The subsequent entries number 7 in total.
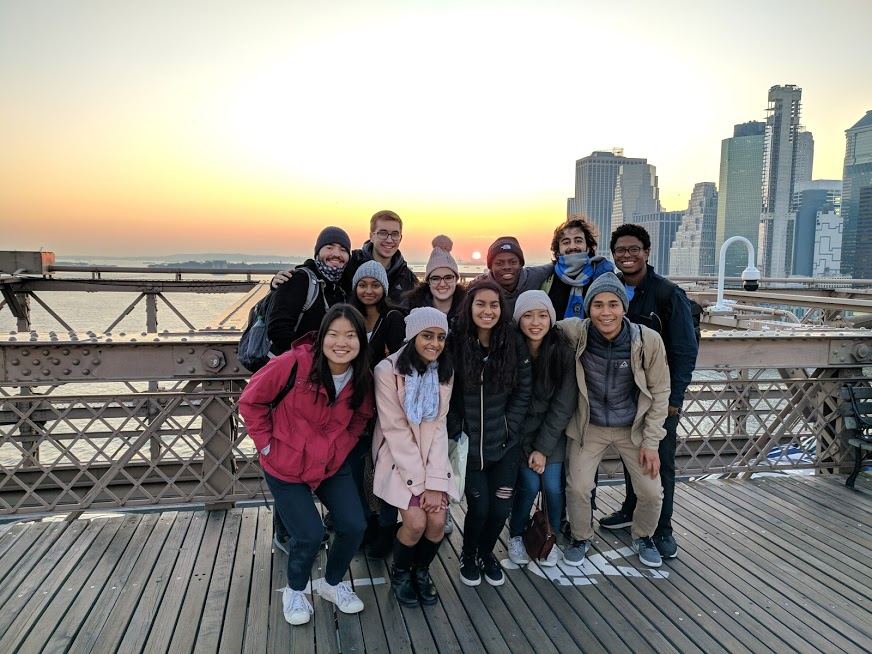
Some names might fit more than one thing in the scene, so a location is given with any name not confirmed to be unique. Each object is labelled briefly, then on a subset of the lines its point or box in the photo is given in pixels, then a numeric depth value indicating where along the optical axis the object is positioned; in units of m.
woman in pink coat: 2.86
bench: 4.71
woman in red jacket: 2.77
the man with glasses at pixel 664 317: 3.40
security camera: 9.66
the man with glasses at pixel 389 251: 3.63
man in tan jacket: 3.25
